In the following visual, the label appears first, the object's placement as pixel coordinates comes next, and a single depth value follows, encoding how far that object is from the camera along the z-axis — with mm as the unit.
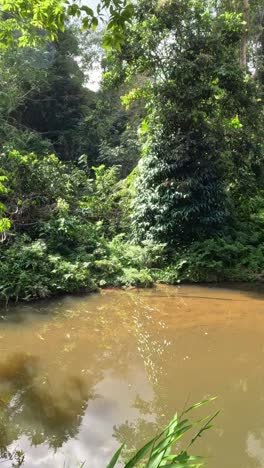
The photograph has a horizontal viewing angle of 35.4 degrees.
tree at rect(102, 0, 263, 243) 8781
